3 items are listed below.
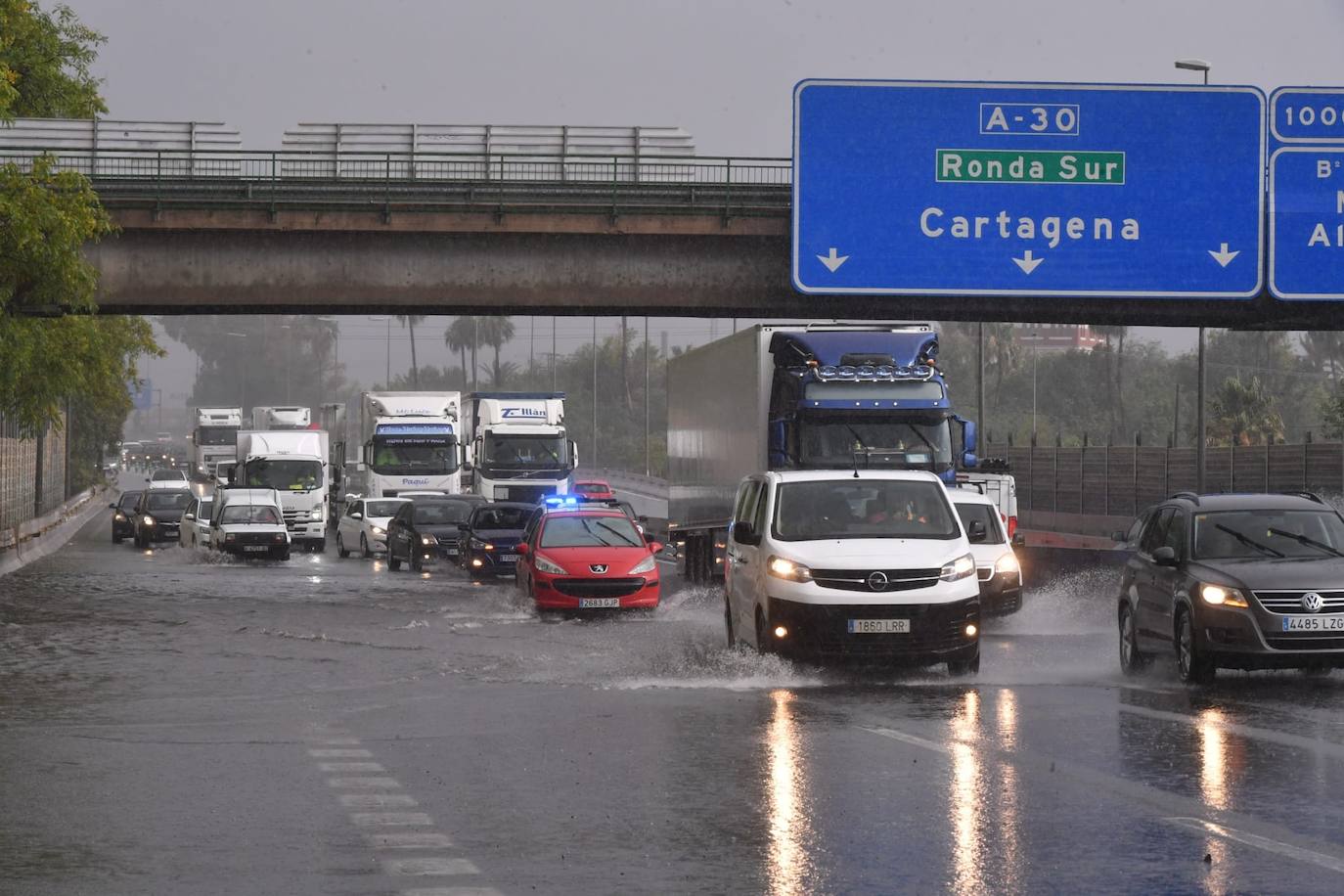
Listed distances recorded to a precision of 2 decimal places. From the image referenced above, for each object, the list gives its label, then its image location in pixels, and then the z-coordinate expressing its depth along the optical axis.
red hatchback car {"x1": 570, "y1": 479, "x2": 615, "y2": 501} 74.82
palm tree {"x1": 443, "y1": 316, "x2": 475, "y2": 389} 198.62
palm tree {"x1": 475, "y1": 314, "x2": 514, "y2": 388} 195.88
